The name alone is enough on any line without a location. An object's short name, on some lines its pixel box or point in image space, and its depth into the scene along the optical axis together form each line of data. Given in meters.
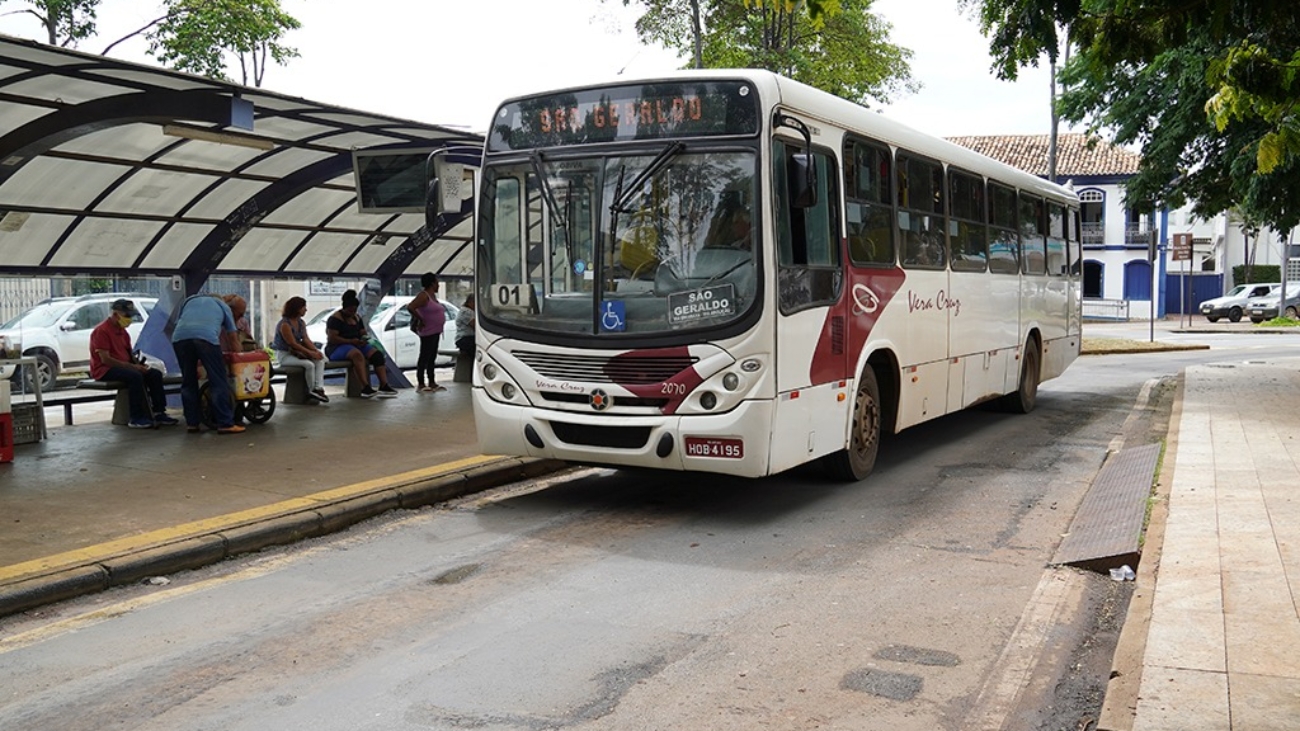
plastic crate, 11.19
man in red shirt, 12.30
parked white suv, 12.56
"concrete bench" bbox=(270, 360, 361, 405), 14.72
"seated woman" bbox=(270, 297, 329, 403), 14.69
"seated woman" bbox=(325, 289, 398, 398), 15.70
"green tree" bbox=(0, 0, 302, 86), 37.88
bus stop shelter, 10.23
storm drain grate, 7.13
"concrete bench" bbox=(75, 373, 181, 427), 12.27
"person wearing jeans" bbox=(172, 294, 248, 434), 11.64
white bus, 7.99
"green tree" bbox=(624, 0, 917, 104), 33.16
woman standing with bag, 16.81
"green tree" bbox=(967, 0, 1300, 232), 4.58
